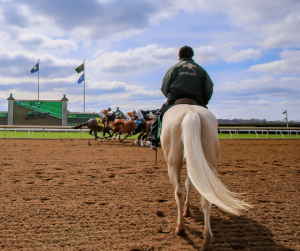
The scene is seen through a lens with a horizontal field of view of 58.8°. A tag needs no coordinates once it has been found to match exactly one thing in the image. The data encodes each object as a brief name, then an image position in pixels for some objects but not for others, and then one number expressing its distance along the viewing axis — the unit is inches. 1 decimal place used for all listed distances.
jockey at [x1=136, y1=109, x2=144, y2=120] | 656.4
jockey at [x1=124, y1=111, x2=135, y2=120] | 741.1
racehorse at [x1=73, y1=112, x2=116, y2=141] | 743.1
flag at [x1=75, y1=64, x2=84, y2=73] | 1600.6
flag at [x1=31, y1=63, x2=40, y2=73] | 1652.3
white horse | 107.6
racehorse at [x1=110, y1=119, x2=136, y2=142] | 698.8
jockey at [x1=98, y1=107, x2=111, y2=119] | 756.0
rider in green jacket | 148.3
